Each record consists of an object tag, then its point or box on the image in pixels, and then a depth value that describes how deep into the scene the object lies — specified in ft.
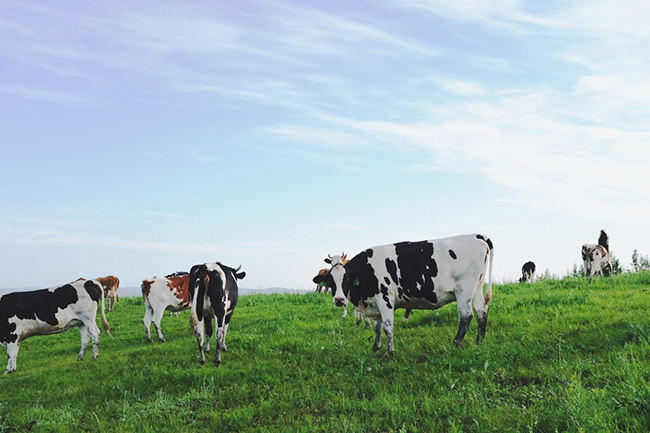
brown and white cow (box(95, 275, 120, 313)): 77.56
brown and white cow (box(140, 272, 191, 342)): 53.62
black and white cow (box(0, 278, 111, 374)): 48.01
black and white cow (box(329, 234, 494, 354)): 36.01
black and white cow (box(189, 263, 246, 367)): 39.60
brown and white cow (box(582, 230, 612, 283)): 74.13
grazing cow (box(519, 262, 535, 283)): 109.40
